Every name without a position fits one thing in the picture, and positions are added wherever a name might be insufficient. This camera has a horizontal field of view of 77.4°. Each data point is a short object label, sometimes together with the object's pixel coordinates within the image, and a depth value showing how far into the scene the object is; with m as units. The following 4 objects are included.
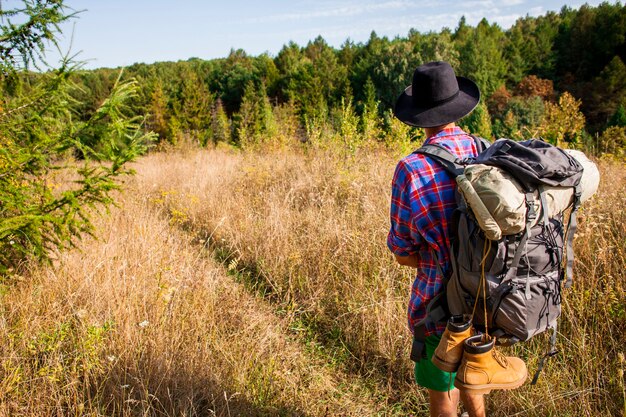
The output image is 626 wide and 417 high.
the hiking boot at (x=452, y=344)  1.47
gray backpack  1.34
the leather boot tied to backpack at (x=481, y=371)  1.43
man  1.64
